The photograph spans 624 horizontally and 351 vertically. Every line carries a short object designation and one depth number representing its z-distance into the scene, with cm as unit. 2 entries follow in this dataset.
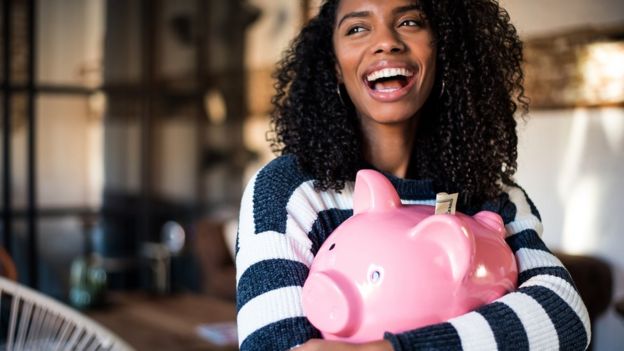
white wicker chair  187
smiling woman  96
